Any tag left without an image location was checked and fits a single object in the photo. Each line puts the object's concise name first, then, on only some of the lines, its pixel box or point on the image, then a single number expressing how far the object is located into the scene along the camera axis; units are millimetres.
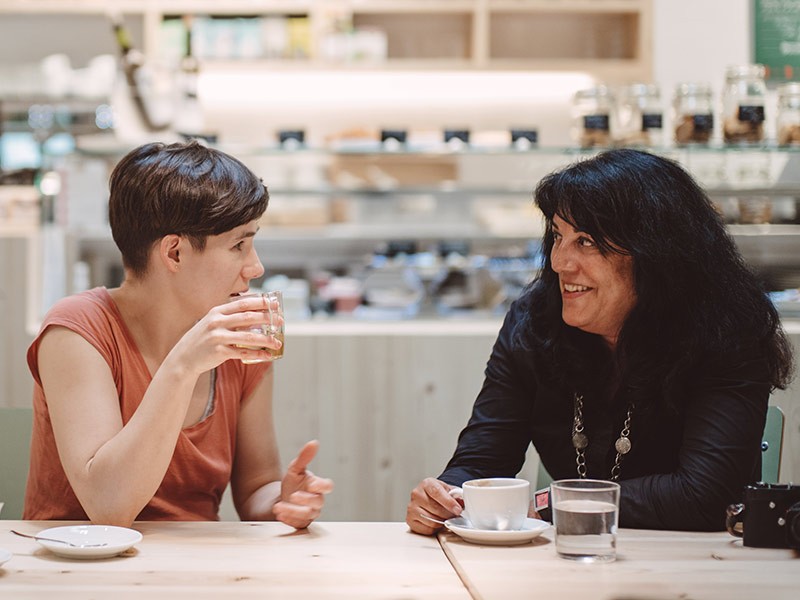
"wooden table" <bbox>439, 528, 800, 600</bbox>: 1150
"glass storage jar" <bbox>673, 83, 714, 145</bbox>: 2900
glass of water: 1279
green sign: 4836
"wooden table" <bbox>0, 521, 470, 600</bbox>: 1162
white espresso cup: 1379
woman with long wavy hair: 1694
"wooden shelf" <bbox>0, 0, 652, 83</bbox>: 4770
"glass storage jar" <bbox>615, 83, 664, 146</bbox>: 2914
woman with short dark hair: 1463
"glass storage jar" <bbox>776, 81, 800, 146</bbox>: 2840
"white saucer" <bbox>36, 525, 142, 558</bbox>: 1278
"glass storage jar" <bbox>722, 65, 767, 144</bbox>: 2854
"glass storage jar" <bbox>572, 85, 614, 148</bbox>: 2926
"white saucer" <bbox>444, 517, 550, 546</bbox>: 1357
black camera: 1351
